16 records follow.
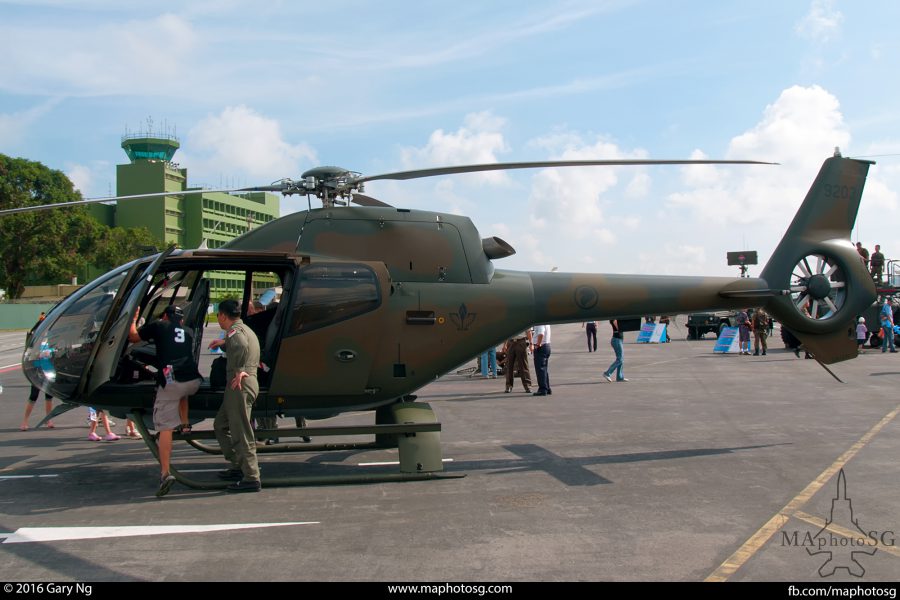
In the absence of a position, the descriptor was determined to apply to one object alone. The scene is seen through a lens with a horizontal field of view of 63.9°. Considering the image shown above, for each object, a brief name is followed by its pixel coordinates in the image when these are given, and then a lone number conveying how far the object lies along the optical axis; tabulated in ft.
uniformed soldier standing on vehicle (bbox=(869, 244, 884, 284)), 81.87
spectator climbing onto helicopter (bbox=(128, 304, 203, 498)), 23.49
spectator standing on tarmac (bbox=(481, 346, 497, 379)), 64.03
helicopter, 25.21
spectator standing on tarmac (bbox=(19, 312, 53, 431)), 36.29
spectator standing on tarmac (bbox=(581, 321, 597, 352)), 98.61
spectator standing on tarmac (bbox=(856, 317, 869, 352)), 83.34
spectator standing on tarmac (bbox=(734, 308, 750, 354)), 86.74
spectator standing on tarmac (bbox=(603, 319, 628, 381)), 56.31
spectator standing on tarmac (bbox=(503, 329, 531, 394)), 52.65
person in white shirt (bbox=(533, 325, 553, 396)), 50.57
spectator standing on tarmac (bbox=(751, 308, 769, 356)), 83.76
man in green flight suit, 23.35
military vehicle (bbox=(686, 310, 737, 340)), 125.59
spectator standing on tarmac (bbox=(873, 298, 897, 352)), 84.12
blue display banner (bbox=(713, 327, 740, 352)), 90.12
